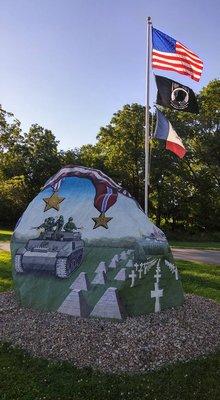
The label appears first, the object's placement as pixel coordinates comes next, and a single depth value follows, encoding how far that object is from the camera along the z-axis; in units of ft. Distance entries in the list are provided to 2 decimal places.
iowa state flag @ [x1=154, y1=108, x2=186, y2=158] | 34.67
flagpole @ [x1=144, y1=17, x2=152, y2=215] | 33.88
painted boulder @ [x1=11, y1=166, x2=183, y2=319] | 22.71
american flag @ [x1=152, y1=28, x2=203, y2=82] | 34.94
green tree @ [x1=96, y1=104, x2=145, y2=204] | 127.34
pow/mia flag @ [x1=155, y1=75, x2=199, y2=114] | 34.94
